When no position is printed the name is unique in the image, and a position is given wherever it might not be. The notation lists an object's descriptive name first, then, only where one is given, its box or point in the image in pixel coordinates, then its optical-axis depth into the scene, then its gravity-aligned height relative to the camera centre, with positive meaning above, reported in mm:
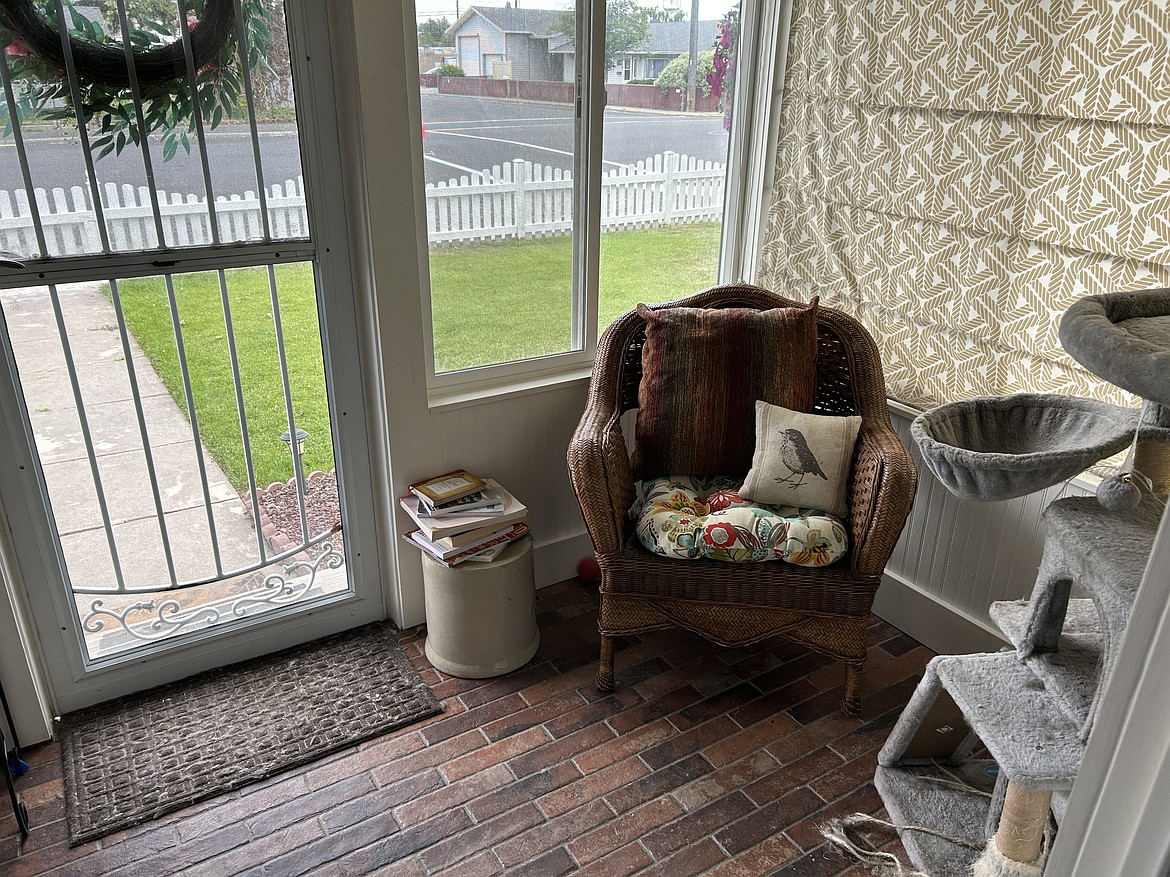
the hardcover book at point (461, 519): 2289 -1114
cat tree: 1351 -990
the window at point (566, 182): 2361 -303
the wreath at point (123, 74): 1791 -26
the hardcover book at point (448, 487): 2360 -1077
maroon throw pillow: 2389 -761
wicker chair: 2102 -1148
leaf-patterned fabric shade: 1911 -228
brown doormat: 2008 -1556
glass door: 1893 -616
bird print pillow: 2232 -926
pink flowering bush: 2711 +43
